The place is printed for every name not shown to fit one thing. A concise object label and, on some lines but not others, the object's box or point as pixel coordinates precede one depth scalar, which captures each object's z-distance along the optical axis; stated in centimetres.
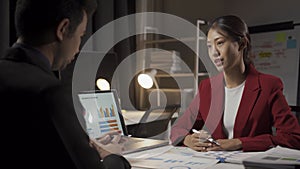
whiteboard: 353
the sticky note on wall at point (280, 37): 361
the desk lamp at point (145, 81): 262
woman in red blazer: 155
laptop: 129
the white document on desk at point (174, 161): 111
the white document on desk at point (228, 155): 118
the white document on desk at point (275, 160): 100
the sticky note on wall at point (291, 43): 352
